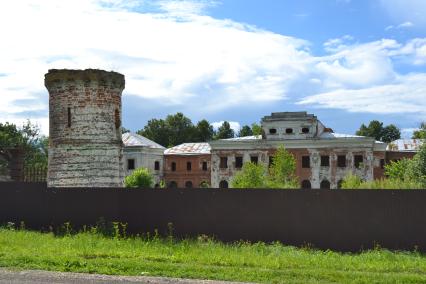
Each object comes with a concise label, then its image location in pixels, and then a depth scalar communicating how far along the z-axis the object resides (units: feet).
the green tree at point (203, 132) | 295.69
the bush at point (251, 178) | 122.73
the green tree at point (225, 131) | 301.02
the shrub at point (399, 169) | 105.30
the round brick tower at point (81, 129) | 63.57
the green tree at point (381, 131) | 281.95
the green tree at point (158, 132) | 298.17
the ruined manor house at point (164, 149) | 63.67
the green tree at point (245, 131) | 303.72
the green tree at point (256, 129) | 245.45
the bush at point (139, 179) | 156.56
